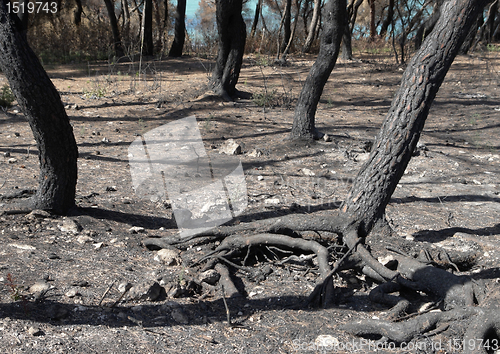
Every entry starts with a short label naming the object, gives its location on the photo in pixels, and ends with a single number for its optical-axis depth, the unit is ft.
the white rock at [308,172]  16.67
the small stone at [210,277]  9.41
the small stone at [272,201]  13.98
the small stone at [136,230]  11.60
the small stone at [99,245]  10.47
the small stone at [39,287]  8.20
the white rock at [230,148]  18.82
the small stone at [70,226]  11.01
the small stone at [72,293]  8.32
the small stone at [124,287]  8.69
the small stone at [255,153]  18.76
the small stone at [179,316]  8.07
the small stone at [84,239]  10.66
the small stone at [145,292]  8.51
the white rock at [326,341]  7.35
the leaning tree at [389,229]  8.68
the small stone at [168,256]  10.08
